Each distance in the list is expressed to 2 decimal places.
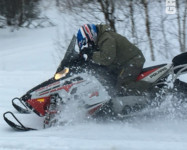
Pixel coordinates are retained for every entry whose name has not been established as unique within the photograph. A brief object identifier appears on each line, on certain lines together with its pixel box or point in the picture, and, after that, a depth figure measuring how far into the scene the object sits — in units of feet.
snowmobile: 30.22
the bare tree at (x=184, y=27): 55.05
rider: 30.86
